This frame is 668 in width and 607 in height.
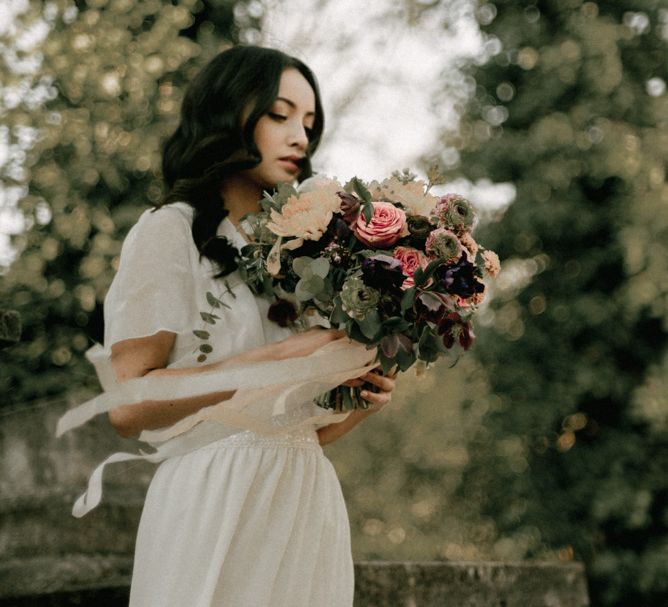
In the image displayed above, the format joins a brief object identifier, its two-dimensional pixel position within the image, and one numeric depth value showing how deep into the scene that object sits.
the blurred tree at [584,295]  6.64
